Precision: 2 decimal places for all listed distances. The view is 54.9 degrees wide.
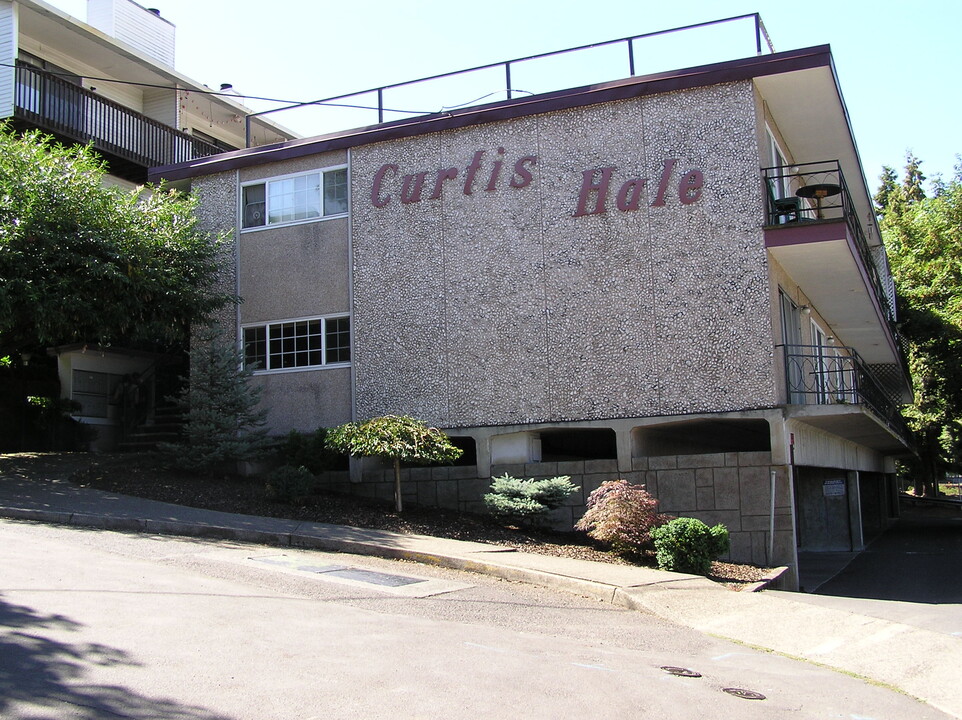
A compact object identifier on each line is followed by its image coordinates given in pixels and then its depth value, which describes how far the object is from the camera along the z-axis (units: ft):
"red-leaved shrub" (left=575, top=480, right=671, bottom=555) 42.27
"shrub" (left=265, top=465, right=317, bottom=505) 48.73
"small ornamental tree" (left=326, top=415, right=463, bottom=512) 46.98
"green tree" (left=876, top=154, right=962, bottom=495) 97.14
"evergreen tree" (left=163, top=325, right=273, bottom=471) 52.90
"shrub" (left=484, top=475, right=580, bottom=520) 45.83
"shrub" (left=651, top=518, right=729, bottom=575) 40.55
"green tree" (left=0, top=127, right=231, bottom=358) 49.49
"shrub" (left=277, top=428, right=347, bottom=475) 52.75
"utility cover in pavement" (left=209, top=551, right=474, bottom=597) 32.45
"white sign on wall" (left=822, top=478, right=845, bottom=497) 67.67
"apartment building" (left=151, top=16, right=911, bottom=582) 47.14
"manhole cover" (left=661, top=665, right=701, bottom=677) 23.64
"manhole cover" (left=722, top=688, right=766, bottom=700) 22.15
